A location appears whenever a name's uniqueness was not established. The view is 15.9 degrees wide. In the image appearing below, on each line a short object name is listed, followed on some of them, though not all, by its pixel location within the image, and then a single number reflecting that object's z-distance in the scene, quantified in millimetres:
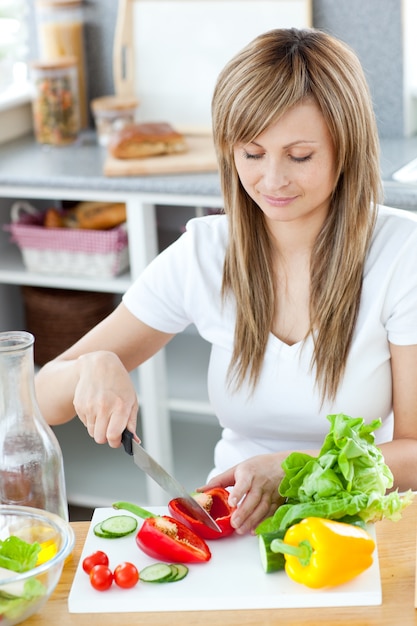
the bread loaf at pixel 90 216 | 2894
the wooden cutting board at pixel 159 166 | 2744
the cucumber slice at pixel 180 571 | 1566
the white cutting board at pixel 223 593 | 1522
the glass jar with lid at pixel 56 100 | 3163
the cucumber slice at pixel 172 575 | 1564
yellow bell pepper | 1521
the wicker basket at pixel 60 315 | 3053
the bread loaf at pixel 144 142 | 2824
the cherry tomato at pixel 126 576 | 1555
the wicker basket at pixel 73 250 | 2852
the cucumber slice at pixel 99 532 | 1659
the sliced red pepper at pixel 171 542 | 1595
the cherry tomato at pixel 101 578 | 1554
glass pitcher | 1564
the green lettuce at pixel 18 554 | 1503
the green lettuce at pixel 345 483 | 1571
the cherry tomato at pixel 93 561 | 1588
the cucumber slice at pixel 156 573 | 1563
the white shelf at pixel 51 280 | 2881
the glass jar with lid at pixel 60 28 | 3275
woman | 1848
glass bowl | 1475
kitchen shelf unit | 2784
